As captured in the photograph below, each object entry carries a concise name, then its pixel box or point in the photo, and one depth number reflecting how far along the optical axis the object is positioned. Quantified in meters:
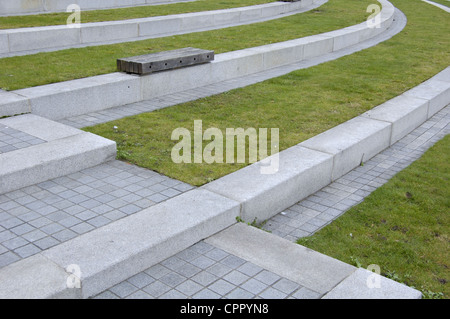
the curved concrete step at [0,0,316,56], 11.24
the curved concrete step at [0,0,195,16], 14.38
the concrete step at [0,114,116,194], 5.64
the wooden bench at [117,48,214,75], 9.13
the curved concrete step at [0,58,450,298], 3.97
